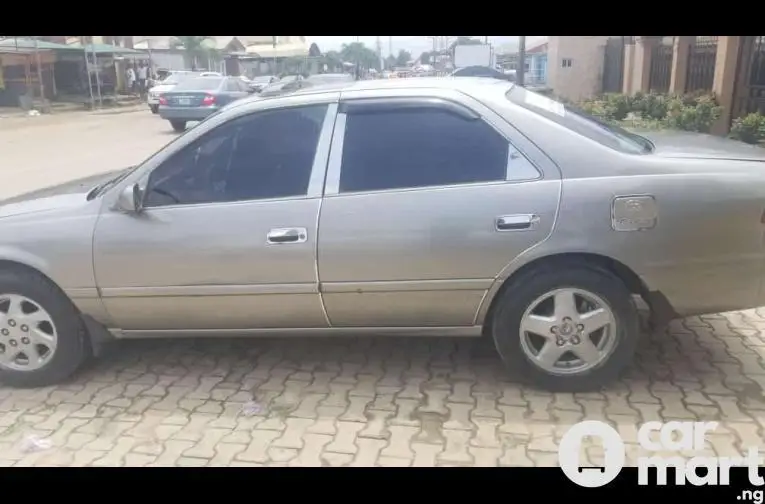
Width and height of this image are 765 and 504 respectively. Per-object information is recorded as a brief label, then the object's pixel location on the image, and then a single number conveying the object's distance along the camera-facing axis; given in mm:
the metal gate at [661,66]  16719
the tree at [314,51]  53844
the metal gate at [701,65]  13891
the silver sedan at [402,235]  3227
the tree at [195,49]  43959
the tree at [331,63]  55375
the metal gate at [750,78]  11789
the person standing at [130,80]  35406
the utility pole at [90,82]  27892
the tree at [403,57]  100962
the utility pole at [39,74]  25578
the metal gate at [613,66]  22266
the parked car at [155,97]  22625
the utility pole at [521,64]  17547
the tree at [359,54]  77562
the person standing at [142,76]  35734
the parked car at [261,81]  23516
